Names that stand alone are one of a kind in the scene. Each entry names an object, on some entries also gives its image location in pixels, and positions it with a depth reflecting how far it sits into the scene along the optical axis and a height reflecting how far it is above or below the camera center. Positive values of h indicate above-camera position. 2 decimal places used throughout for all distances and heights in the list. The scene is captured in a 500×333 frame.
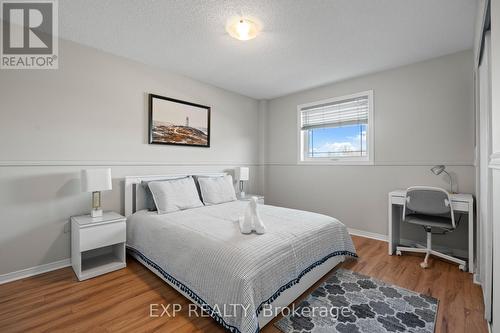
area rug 1.55 -1.11
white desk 2.28 -0.53
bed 1.45 -0.73
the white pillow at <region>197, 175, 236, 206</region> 3.16 -0.36
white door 1.61 -0.12
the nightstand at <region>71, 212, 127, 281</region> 2.17 -0.77
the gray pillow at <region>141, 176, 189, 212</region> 2.79 -0.41
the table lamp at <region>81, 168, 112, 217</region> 2.28 -0.18
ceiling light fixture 2.09 +1.32
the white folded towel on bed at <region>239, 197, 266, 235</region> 1.89 -0.49
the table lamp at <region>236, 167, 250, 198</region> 4.03 -0.14
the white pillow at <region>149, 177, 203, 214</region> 2.66 -0.36
